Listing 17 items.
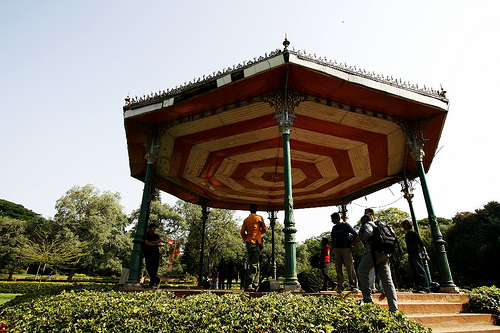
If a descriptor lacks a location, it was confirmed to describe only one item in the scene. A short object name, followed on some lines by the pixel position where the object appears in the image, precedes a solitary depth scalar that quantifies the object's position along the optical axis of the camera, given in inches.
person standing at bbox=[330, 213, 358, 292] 265.4
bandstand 326.3
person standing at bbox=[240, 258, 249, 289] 476.1
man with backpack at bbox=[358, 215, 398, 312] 195.5
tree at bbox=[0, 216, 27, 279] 1453.0
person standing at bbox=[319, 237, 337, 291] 355.6
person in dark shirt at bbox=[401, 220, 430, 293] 310.5
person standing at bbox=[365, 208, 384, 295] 214.6
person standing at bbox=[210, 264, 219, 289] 668.1
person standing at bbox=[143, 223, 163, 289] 294.8
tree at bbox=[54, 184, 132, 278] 1248.2
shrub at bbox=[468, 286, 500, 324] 246.2
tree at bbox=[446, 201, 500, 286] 825.5
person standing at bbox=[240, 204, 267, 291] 270.2
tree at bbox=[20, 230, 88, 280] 812.0
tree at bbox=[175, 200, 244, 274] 1348.4
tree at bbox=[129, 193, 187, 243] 1448.1
